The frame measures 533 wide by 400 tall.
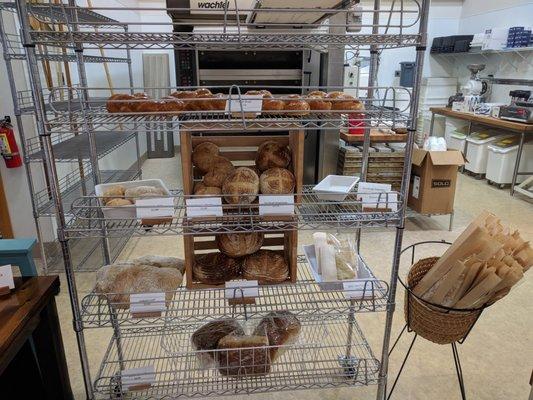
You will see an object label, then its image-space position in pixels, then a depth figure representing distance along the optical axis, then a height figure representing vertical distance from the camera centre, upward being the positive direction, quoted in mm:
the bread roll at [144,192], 1372 -384
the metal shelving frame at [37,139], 2201 -402
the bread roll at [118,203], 1301 -399
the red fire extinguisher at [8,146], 2481 -417
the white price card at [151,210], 1242 -397
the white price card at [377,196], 1367 -405
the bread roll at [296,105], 1263 -87
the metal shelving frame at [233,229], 1086 -471
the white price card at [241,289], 1376 -709
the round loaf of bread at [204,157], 1464 -281
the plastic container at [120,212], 1259 -412
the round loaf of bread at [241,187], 1338 -358
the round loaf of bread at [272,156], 1477 -284
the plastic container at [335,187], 1439 -404
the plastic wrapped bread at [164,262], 1552 -700
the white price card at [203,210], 1262 -403
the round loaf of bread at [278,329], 1557 -960
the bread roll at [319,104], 1318 -87
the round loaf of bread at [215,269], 1470 -689
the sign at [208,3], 2686 +478
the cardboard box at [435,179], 3105 -787
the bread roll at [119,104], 1178 -79
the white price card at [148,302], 1307 -707
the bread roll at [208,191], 1360 -377
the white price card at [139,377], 1473 -1062
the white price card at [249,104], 1192 -78
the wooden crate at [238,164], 1364 -319
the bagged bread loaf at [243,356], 1495 -1009
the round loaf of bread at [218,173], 1412 -329
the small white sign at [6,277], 1273 -612
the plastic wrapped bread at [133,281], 1376 -696
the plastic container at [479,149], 4633 -825
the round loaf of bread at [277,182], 1365 -348
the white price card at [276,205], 1286 -395
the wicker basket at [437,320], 1311 -790
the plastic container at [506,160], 4266 -872
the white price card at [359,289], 1404 -718
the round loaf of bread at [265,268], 1470 -685
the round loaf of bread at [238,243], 1464 -586
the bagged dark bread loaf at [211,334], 1544 -977
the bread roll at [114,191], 1399 -392
